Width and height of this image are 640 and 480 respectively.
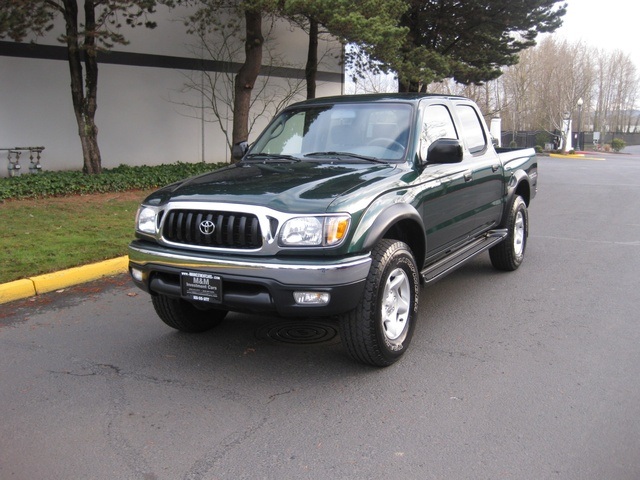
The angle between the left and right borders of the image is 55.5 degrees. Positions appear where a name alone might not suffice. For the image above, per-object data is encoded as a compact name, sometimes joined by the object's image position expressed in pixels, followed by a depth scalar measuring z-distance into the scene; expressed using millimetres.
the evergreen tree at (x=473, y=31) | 18875
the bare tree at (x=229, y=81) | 16766
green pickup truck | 3777
